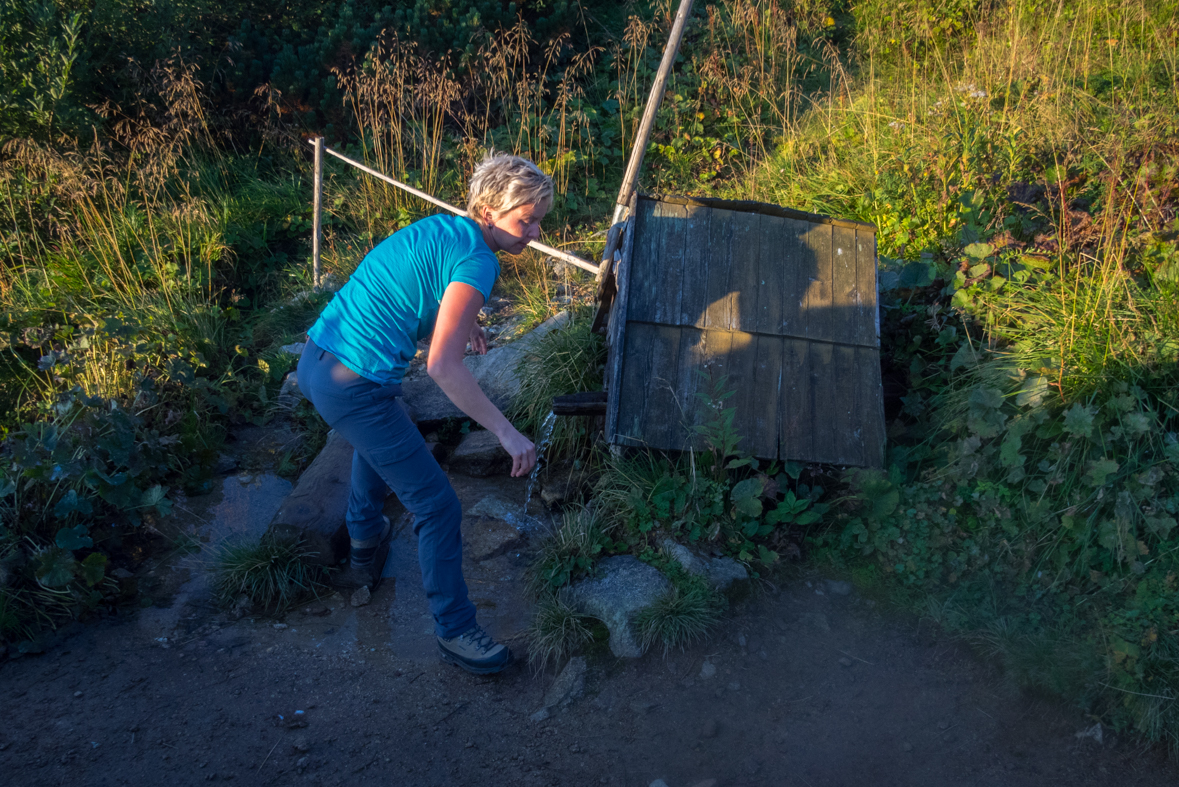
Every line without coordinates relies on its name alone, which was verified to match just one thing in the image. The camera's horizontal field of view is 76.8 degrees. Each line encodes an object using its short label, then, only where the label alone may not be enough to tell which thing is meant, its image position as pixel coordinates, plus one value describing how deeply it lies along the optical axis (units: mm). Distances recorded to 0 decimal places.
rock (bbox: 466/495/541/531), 4012
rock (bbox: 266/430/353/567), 3643
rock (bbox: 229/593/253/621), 3490
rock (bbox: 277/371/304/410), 5270
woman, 2502
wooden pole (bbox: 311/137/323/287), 6406
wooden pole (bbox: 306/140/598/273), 4692
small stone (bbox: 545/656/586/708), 2944
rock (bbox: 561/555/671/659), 3119
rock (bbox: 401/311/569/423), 4789
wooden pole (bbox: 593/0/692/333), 4914
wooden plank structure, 3477
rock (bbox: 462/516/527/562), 3857
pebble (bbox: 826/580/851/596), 3344
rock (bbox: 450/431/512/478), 4465
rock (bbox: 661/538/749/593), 3281
